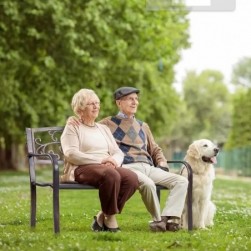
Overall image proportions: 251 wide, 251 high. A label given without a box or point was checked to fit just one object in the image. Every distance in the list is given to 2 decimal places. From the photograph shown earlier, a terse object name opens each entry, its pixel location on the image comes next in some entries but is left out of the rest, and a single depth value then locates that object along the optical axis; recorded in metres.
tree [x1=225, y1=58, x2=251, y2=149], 68.88
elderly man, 9.66
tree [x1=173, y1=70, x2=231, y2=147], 98.25
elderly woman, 9.19
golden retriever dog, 10.06
